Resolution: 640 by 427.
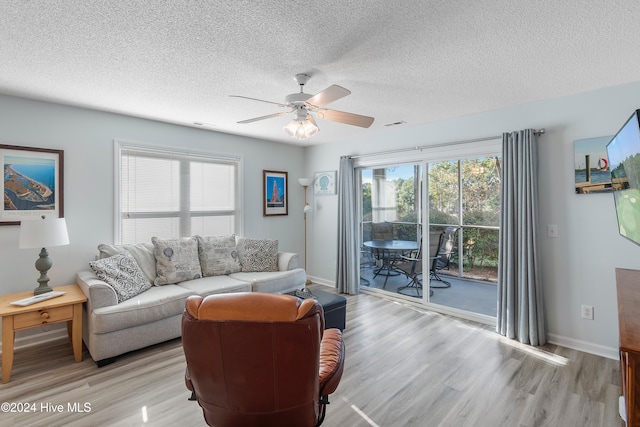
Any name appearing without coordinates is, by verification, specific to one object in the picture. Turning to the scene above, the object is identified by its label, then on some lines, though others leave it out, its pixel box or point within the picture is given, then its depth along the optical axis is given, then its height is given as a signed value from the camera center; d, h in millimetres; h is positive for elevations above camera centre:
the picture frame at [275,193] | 5039 +432
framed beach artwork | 2930 +376
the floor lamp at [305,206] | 5246 +207
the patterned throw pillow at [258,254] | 4137 -478
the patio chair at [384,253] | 4621 -533
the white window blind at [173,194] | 3703 +340
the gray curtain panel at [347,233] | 4770 -234
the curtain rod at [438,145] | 3115 +896
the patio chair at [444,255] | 3980 -499
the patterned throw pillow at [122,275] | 2917 -528
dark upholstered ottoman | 3066 -911
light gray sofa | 2625 -783
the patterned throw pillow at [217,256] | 3910 -469
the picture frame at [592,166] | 2777 +448
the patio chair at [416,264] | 4129 -648
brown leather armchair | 1240 -551
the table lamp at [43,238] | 2635 -139
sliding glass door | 3697 -188
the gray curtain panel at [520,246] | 3053 -299
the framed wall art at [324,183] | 5176 +603
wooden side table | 2404 -774
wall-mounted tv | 1398 +208
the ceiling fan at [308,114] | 2273 +845
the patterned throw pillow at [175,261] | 3504 -474
